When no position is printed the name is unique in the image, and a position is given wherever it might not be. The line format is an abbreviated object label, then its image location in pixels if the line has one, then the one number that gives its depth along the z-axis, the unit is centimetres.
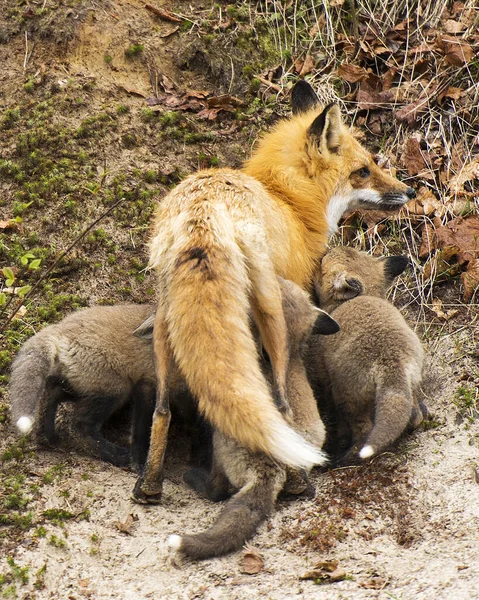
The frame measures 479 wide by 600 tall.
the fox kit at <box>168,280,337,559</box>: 962
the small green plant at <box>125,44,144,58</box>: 1872
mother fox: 1005
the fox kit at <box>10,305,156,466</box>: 1243
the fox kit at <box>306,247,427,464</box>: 1132
